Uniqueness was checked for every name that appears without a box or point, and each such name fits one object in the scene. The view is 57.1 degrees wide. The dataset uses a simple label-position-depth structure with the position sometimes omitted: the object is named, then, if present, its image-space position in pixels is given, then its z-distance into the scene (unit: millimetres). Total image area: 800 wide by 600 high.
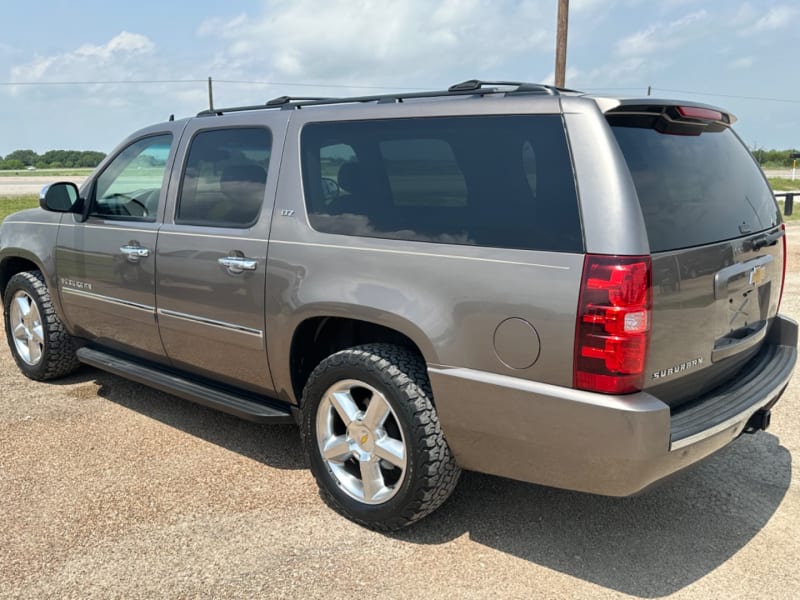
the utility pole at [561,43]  15258
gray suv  2633
